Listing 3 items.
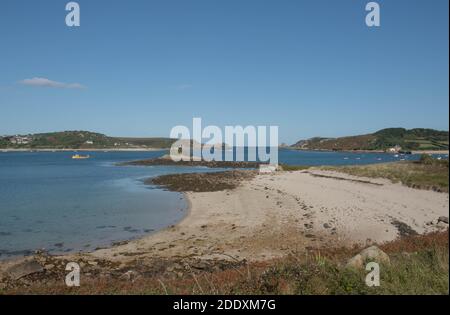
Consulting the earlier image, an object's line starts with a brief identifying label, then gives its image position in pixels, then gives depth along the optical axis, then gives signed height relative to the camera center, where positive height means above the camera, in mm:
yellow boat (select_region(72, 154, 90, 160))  130262 -3225
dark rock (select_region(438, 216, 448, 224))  16188 -3146
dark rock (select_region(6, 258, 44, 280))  12547 -4146
